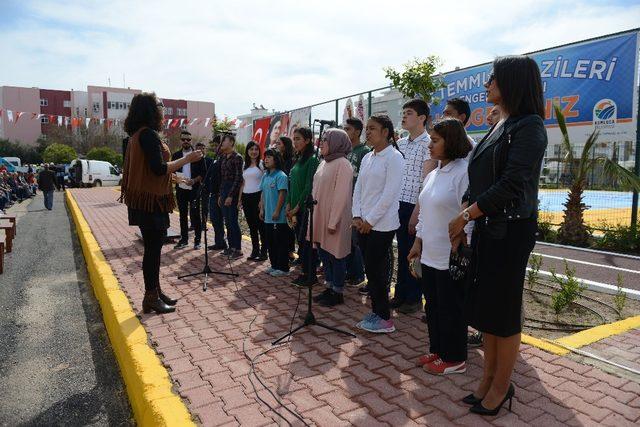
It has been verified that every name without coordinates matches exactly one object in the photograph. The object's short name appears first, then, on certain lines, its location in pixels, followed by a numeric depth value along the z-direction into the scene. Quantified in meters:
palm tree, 8.34
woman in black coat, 2.37
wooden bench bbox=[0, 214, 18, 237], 10.18
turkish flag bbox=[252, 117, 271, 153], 17.47
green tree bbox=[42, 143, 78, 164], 45.12
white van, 32.97
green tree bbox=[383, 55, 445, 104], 9.09
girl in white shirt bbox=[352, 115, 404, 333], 3.90
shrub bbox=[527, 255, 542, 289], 5.49
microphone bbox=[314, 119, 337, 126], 4.11
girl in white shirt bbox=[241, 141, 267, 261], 6.88
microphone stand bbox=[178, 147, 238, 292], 5.95
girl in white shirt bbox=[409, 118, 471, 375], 3.10
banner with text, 7.85
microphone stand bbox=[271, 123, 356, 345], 3.95
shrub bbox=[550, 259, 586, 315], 4.56
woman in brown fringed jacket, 4.12
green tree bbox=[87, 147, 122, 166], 42.62
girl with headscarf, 4.49
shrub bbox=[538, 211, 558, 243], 9.41
